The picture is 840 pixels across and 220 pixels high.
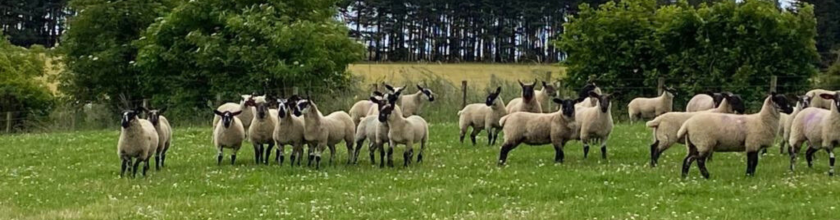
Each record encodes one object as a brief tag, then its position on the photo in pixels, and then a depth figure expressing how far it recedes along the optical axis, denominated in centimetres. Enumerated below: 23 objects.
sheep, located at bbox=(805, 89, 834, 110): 2188
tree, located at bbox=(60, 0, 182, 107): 4284
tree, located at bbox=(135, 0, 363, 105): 3794
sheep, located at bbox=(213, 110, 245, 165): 1928
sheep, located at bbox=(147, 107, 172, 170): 1903
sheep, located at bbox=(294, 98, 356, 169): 1872
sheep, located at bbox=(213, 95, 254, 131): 2339
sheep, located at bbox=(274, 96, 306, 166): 1880
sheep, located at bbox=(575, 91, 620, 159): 1888
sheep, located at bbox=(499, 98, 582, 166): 1841
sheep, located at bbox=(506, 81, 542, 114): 2320
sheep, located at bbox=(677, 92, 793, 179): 1529
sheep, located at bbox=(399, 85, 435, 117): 2894
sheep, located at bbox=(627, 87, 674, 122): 2862
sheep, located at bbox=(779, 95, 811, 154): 1847
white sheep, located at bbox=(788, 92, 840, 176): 1573
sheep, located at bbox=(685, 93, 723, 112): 2491
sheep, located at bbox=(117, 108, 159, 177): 1719
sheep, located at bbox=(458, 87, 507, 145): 2306
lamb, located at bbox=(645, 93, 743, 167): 1733
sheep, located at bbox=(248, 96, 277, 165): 1947
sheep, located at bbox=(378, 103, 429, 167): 1830
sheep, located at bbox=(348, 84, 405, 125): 2612
